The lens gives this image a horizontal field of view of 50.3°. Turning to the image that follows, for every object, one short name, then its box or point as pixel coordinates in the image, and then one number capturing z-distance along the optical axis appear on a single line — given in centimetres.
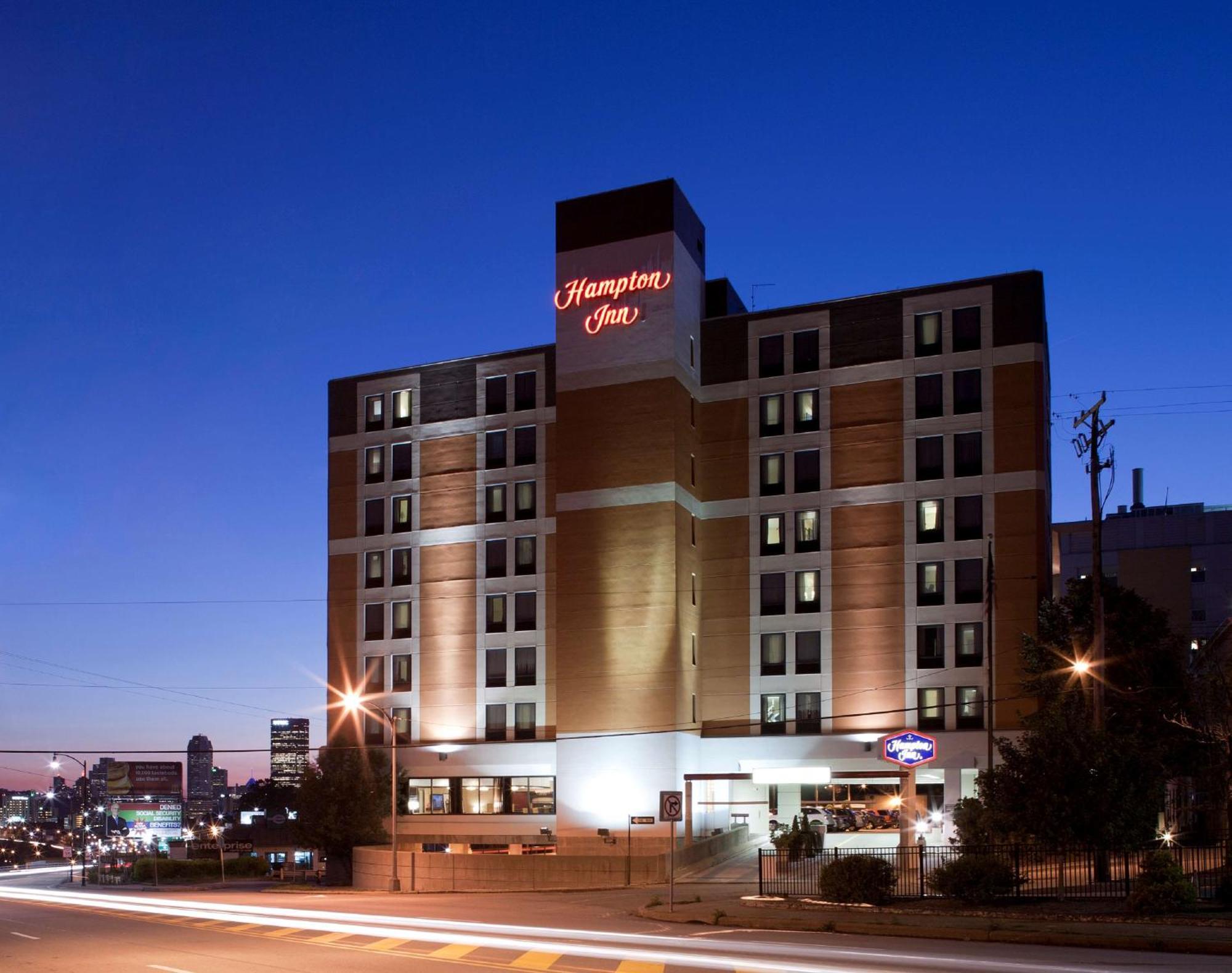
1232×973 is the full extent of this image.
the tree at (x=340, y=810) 6556
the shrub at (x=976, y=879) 3128
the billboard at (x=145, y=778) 11569
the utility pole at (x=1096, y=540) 3897
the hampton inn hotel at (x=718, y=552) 6231
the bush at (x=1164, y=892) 2864
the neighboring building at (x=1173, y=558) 11825
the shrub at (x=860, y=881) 3272
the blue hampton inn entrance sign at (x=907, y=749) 4334
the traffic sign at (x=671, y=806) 3416
